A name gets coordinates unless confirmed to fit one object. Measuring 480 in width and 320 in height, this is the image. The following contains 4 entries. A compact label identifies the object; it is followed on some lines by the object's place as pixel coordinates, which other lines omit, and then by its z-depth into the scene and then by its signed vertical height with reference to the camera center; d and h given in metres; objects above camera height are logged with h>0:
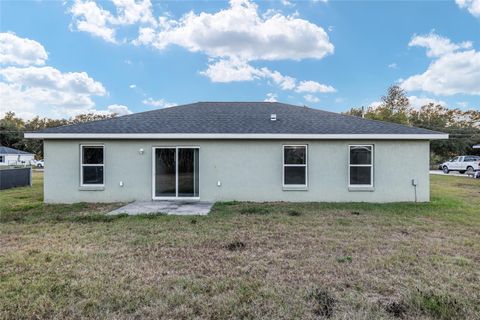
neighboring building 37.28 +0.64
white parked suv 24.64 -0.50
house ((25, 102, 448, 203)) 10.16 -0.24
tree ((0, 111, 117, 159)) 52.28 +6.77
